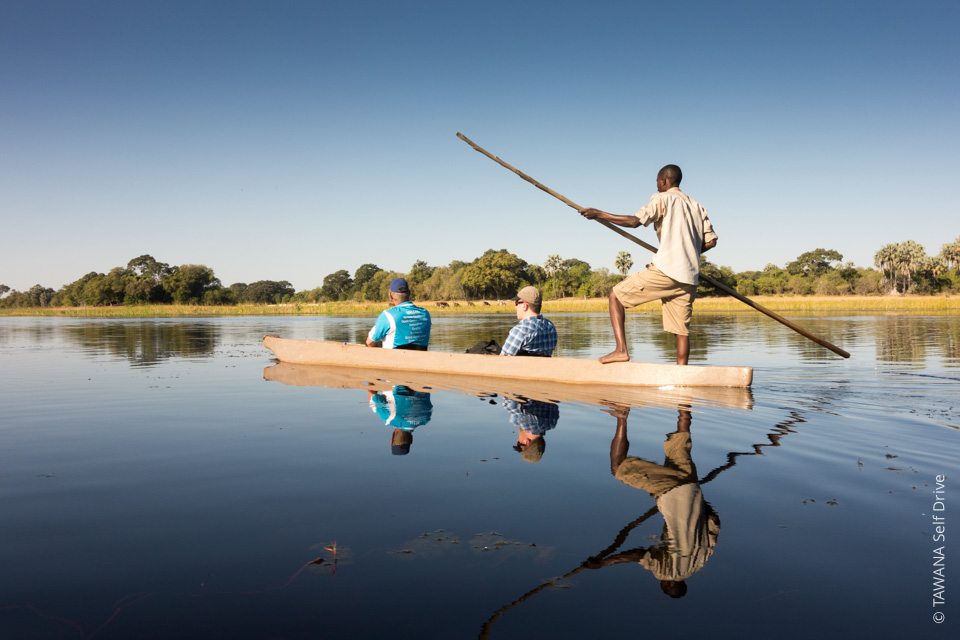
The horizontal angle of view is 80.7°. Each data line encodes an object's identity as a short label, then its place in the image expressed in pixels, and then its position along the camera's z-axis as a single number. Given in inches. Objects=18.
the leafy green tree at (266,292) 4752.0
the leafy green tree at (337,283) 4792.3
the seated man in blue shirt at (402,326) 341.1
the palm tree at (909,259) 3004.4
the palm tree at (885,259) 3125.0
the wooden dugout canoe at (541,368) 268.7
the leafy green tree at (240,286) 5349.4
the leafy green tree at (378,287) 3437.5
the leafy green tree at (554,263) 3627.0
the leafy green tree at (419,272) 3911.2
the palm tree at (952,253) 3038.9
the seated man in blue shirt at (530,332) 288.5
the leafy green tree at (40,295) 3755.2
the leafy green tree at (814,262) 4116.6
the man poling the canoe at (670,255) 256.1
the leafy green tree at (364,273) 4966.0
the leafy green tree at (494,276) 3395.7
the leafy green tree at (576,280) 3508.9
